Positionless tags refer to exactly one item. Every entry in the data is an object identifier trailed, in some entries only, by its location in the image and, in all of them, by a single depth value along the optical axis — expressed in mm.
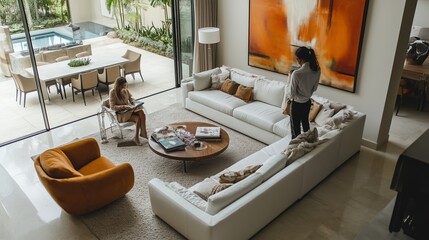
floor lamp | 7391
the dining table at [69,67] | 7805
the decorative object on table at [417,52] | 7277
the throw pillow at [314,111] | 5781
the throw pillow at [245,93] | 6680
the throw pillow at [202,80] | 7066
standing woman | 4742
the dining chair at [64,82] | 8039
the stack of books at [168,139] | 5277
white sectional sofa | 3750
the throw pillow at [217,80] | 7156
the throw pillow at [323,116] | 5566
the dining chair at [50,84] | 7952
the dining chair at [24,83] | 7016
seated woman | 5984
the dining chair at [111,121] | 6078
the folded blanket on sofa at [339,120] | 5137
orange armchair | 4195
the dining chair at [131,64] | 8727
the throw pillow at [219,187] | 3986
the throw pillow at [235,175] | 4109
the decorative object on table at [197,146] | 5344
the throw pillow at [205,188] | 4113
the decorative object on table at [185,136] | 5488
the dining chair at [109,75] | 8219
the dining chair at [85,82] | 7816
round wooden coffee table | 5125
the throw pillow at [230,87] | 6906
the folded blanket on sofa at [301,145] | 4480
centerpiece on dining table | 8298
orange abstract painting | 5805
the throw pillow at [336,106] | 5643
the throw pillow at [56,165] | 4223
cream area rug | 4301
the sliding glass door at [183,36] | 8072
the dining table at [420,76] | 6948
